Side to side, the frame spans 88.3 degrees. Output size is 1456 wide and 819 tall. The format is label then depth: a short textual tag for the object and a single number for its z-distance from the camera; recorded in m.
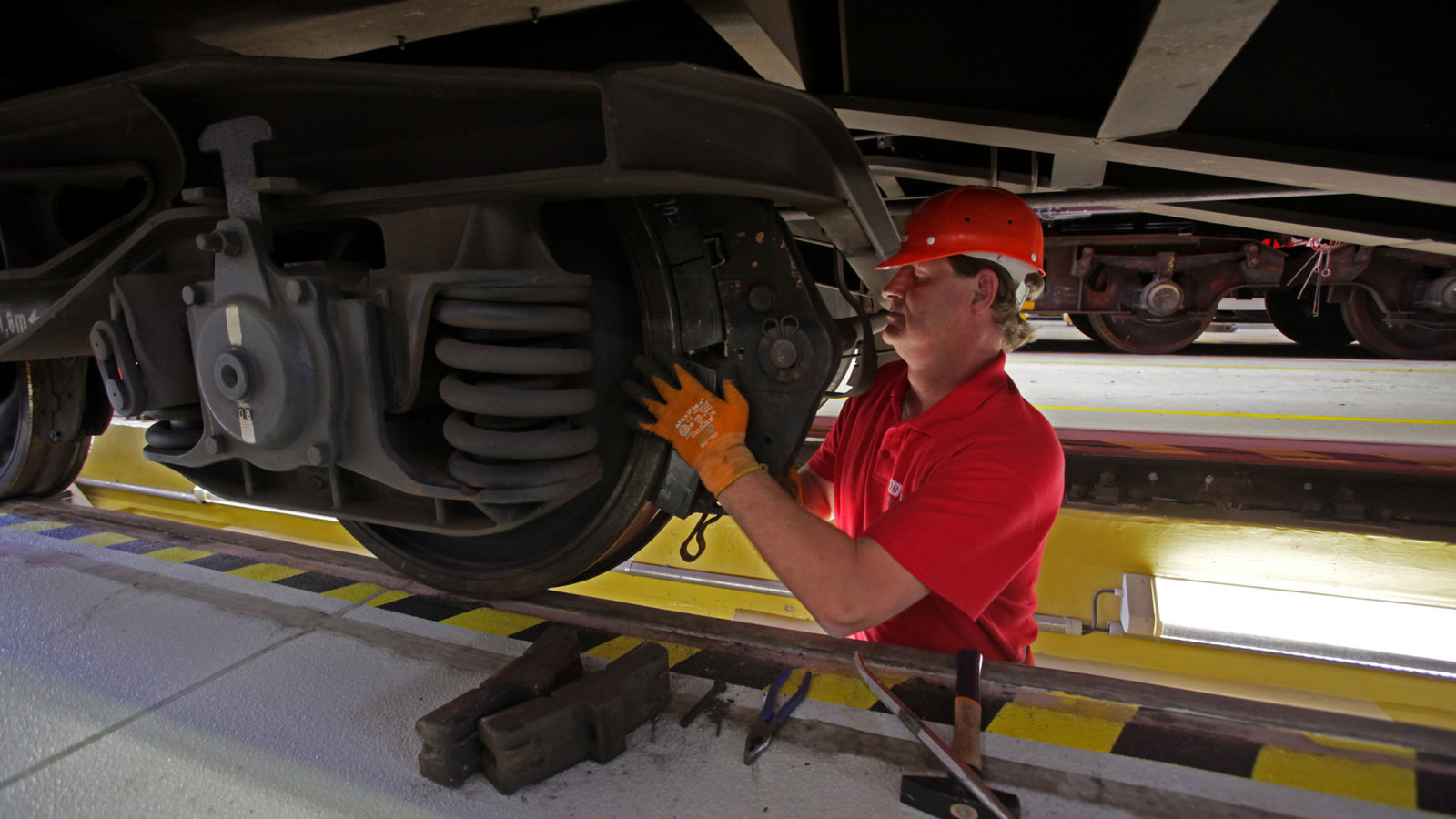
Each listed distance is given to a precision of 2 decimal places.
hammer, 1.15
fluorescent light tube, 3.11
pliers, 1.30
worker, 1.52
